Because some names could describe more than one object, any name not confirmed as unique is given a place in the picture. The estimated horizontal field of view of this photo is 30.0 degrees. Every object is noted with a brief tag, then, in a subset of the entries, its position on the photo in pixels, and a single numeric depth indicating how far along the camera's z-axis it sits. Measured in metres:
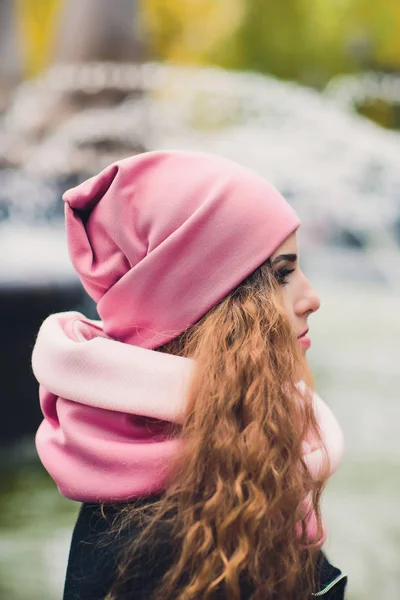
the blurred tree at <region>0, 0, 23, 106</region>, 6.90
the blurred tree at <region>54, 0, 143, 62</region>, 6.91
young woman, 1.23
